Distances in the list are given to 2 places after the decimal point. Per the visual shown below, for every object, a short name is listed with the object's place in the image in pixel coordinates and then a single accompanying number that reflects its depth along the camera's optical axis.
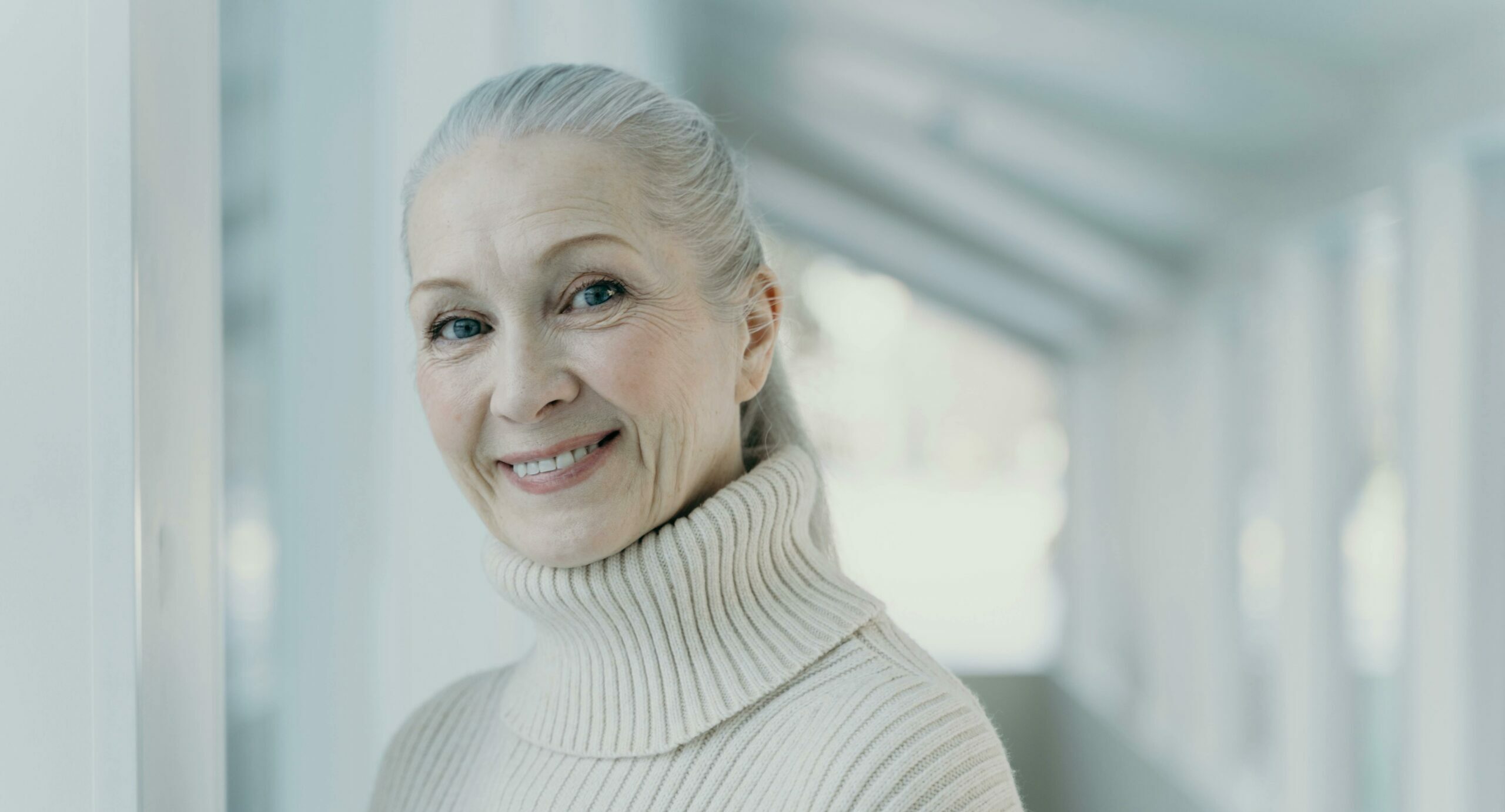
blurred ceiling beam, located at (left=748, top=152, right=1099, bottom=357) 5.50
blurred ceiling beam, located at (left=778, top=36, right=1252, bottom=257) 3.51
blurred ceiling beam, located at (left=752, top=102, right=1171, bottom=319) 4.41
